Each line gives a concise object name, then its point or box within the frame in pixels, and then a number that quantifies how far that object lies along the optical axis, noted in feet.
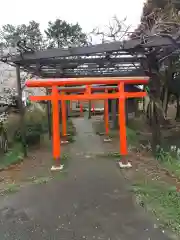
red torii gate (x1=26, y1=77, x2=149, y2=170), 14.96
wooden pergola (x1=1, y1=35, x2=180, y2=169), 13.66
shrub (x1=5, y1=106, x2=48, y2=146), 21.85
